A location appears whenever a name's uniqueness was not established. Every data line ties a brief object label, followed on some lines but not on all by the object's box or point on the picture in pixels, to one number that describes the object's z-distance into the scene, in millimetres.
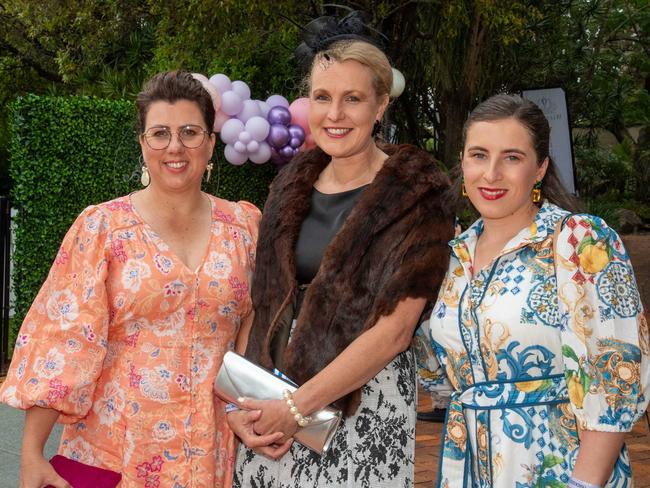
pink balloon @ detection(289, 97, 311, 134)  7555
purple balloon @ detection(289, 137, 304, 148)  7562
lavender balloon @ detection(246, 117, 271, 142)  7402
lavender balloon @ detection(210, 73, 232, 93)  7430
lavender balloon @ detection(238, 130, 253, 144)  7441
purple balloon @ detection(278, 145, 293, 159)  7559
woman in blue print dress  2082
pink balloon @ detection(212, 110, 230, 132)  7437
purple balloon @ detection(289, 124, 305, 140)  7543
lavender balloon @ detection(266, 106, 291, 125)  7500
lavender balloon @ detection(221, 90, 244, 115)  7295
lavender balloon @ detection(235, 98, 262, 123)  7500
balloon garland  7430
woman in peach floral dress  2578
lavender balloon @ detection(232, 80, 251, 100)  7473
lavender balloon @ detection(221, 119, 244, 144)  7438
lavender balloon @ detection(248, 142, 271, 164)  7582
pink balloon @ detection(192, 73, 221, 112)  7143
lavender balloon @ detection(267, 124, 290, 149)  7473
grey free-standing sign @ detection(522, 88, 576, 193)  7922
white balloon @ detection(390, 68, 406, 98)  5766
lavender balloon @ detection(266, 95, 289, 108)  7703
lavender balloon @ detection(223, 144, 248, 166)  7629
